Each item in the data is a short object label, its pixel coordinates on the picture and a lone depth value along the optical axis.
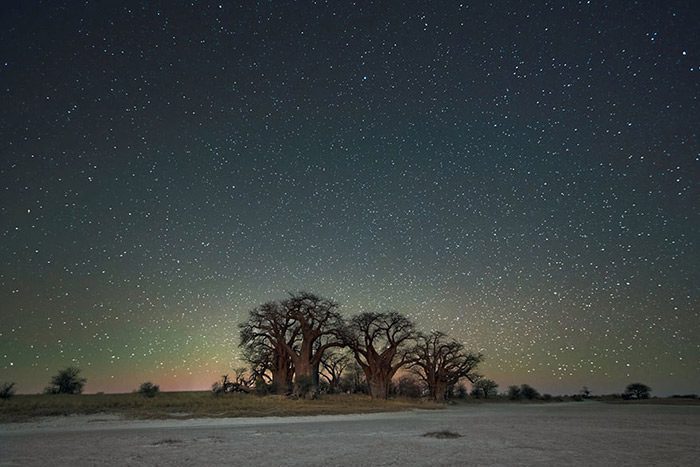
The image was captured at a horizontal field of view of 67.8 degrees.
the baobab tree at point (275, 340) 54.72
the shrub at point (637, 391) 85.75
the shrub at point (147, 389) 62.97
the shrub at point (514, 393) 101.44
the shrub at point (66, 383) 56.91
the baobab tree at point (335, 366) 69.65
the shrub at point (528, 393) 101.69
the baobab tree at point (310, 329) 52.38
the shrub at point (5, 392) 38.06
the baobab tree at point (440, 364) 68.94
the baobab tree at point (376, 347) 58.88
